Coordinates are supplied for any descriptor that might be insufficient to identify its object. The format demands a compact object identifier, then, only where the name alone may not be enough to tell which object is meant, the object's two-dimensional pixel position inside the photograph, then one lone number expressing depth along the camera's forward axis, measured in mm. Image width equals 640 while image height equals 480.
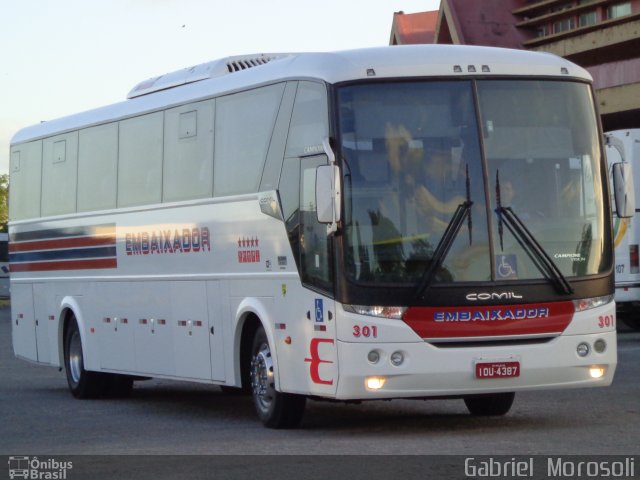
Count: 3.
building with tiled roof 47094
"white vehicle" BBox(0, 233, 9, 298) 62656
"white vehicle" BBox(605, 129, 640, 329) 25625
